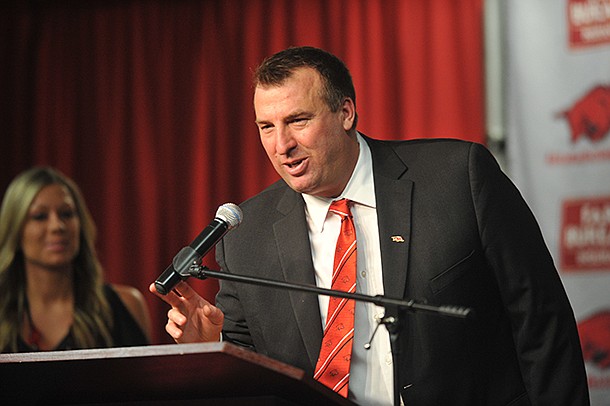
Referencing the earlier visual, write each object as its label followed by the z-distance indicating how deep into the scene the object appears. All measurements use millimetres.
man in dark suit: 5055
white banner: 8531
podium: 3555
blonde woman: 8883
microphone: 4176
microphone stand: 3965
